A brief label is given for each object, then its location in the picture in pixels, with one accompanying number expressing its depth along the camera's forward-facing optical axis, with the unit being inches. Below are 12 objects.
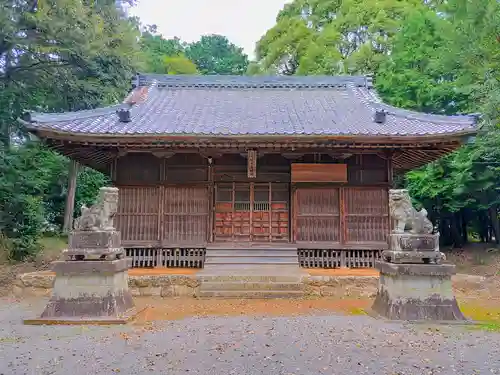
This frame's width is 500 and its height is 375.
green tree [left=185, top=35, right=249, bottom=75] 1638.8
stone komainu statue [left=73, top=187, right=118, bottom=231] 268.2
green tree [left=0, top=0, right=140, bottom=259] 512.7
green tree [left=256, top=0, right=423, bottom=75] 880.3
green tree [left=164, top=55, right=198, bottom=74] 1144.8
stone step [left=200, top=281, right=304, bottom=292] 338.3
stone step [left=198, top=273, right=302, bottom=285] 343.0
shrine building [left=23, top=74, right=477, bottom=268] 393.1
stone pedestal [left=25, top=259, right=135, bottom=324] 255.3
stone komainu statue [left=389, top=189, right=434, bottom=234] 267.1
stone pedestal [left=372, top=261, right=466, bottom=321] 253.0
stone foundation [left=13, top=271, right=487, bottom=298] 345.4
